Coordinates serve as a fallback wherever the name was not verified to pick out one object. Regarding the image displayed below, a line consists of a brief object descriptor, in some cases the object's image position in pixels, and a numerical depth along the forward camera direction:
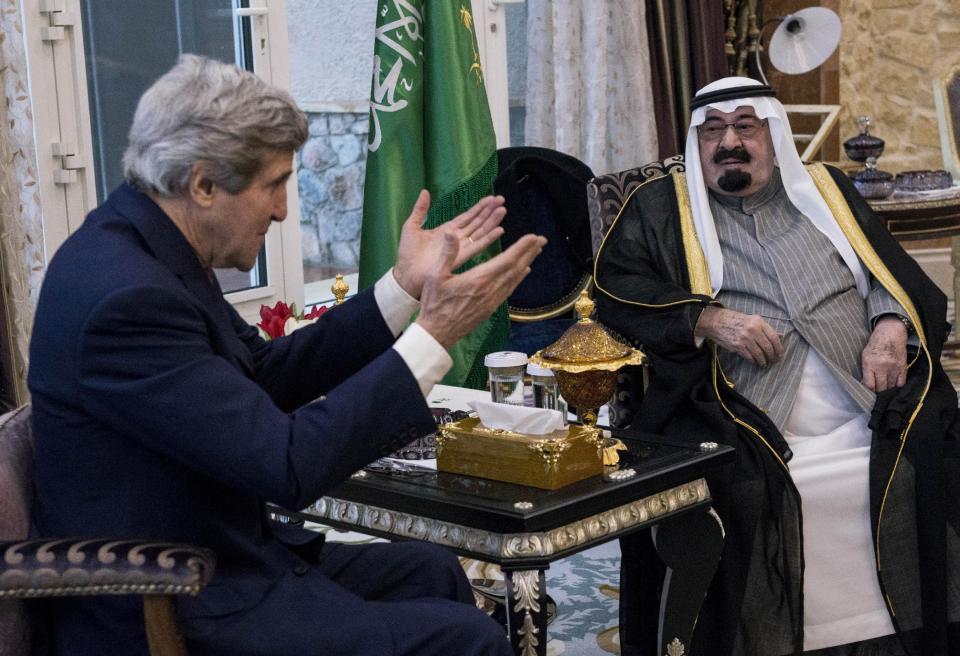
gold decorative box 2.21
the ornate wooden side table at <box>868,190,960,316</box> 5.08
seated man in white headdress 2.86
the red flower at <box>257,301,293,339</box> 3.17
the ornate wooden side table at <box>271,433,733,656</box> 2.09
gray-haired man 1.63
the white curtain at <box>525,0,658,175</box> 5.37
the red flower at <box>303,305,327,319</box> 3.32
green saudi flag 4.09
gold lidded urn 2.45
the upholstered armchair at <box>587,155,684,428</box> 3.19
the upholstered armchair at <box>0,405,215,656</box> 1.58
